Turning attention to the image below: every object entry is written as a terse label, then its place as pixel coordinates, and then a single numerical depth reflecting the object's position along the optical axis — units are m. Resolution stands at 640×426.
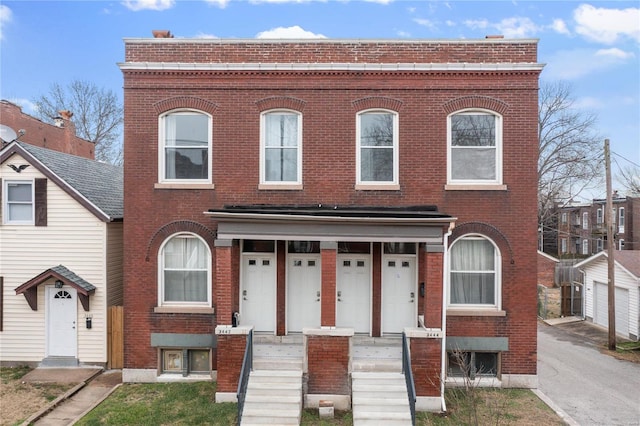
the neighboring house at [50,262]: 11.25
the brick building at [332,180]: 10.23
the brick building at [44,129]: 20.72
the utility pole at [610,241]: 14.52
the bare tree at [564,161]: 31.03
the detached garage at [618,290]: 15.38
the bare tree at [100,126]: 33.12
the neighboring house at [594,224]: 35.38
